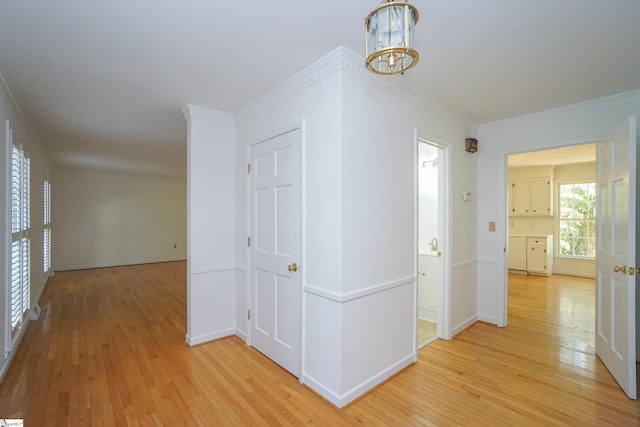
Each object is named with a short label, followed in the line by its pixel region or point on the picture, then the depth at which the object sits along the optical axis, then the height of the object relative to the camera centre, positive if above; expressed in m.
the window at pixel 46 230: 5.64 -0.35
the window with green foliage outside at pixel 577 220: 6.60 -0.15
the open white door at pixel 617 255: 2.21 -0.34
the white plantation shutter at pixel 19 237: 2.85 -0.26
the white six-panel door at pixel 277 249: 2.50 -0.34
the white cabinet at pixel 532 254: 6.61 -0.94
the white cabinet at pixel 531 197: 6.88 +0.40
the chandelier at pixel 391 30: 1.05 +0.67
